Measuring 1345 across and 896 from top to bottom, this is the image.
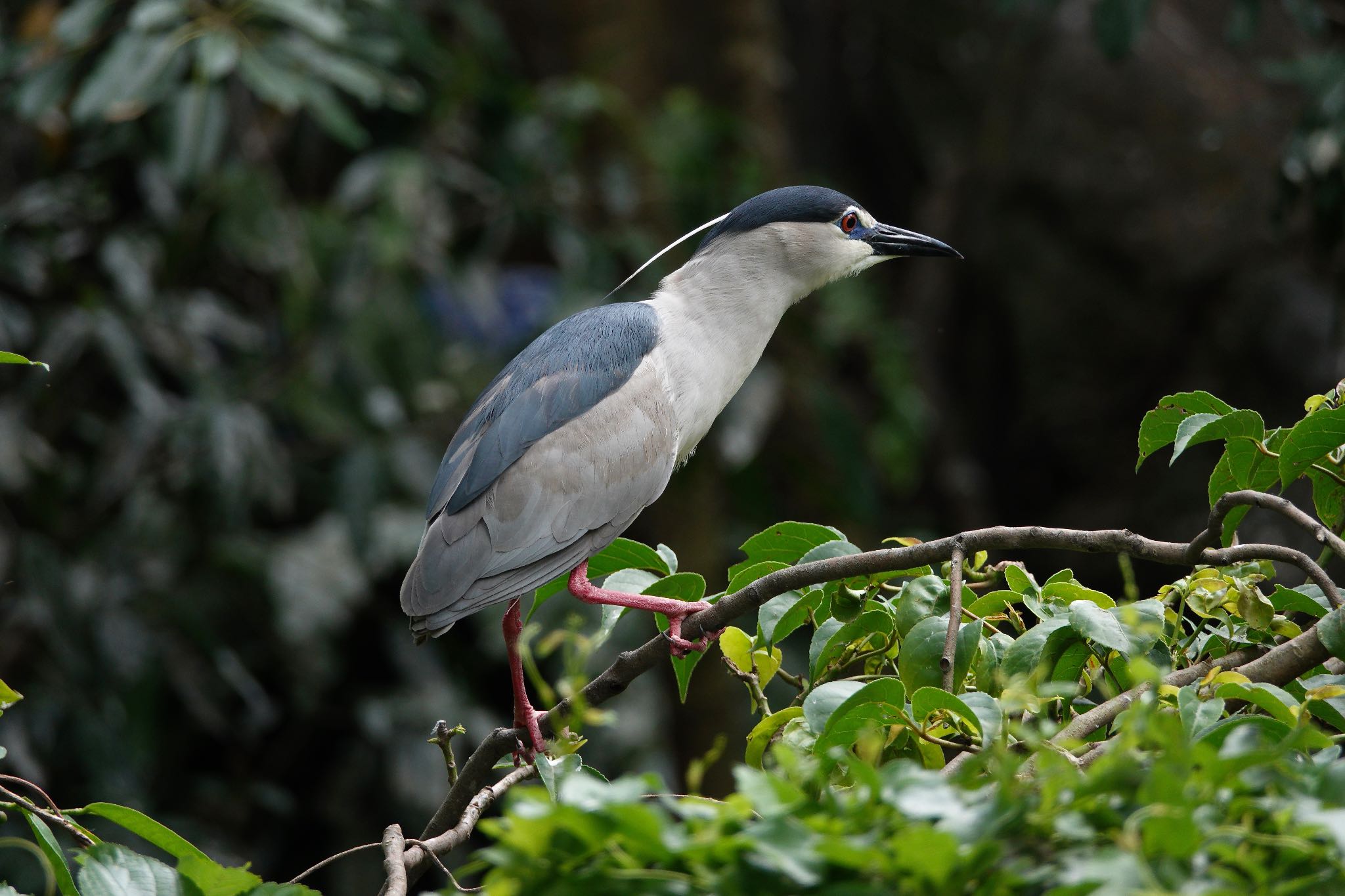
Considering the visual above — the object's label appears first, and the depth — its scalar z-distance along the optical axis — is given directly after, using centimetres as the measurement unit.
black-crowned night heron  1421
